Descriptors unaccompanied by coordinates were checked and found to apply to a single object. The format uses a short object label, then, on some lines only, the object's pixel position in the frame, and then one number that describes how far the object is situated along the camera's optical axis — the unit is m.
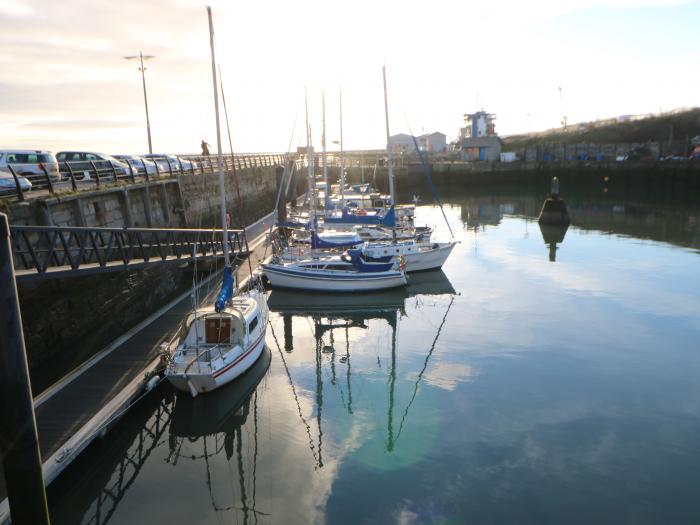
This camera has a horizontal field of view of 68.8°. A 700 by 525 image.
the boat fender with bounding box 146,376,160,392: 14.80
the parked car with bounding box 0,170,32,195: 18.36
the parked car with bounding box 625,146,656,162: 82.75
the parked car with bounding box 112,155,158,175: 31.56
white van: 22.14
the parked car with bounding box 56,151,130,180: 27.34
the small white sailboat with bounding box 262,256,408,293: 27.59
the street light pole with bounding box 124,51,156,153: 38.81
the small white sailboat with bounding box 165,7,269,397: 15.37
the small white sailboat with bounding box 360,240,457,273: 31.00
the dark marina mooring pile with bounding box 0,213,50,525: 7.21
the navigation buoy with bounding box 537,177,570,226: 49.06
